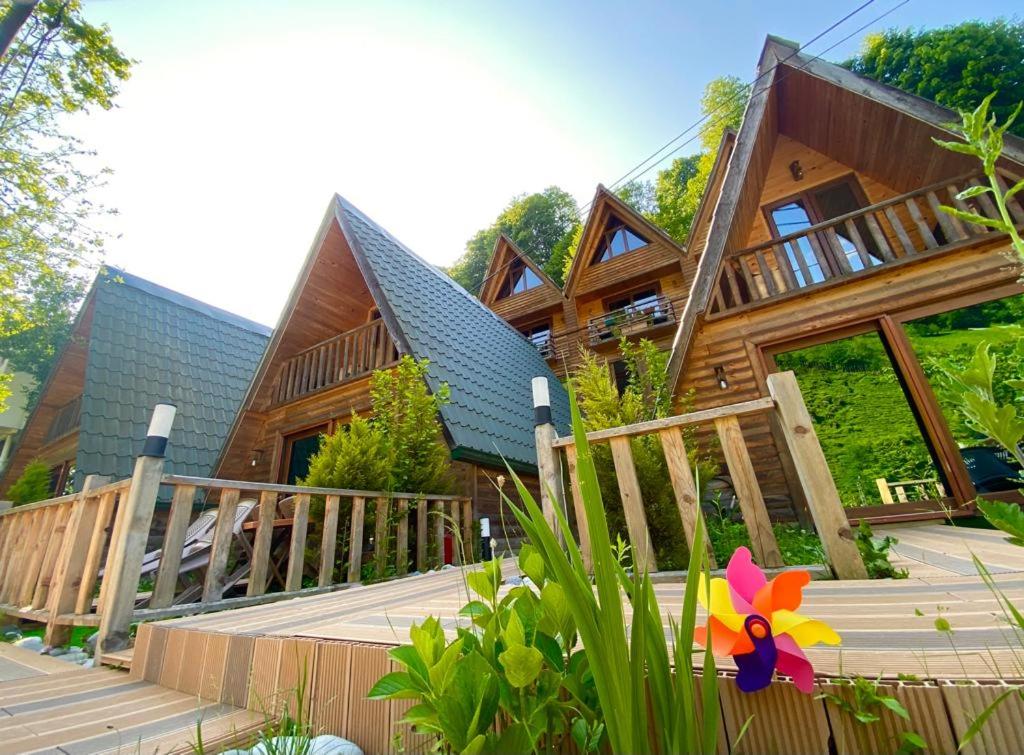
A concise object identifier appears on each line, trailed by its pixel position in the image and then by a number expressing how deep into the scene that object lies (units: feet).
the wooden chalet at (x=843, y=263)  13.48
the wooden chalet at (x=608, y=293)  37.70
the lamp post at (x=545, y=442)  7.89
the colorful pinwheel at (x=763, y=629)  1.91
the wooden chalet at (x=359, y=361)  18.74
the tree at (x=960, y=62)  42.63
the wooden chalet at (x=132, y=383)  21.70
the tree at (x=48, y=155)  26.53
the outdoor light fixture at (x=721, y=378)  16.14
